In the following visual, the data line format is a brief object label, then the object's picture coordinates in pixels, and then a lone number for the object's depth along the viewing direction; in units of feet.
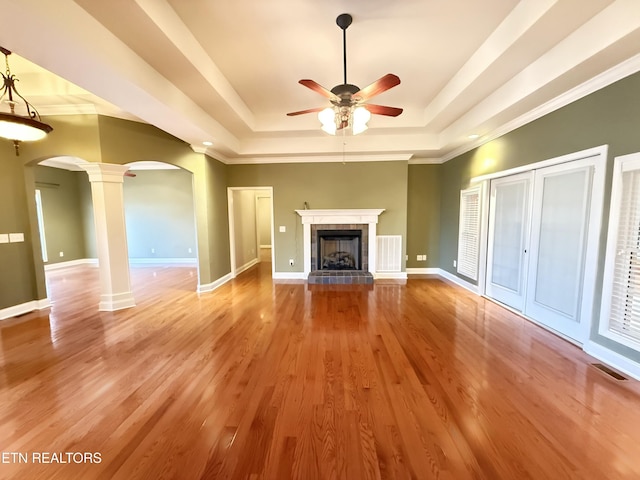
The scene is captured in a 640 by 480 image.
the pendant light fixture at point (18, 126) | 8.58
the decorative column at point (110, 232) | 12.15
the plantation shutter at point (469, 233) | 15.06
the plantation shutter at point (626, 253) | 7.24
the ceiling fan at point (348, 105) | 7.72
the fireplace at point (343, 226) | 18.25
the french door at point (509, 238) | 11.59
